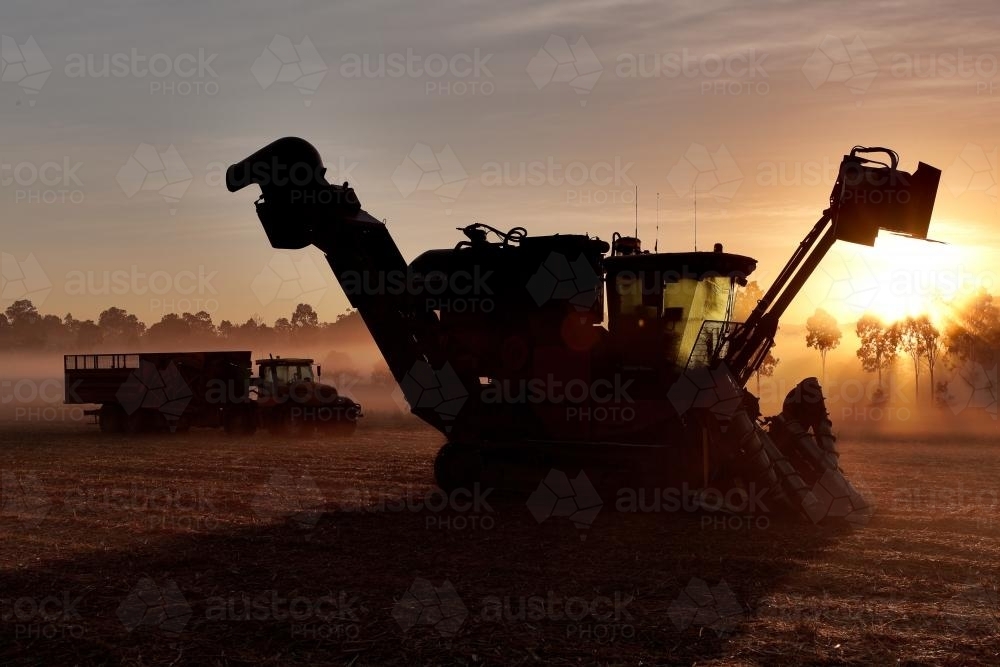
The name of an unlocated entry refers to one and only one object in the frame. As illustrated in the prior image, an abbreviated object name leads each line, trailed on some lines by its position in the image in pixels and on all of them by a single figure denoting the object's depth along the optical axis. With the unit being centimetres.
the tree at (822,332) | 9248
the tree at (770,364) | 9003
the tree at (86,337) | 18400
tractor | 3356
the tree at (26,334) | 18075
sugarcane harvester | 1571
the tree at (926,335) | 8831
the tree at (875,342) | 9225
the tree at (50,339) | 18388
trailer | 3366
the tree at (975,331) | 9031
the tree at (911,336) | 8962
